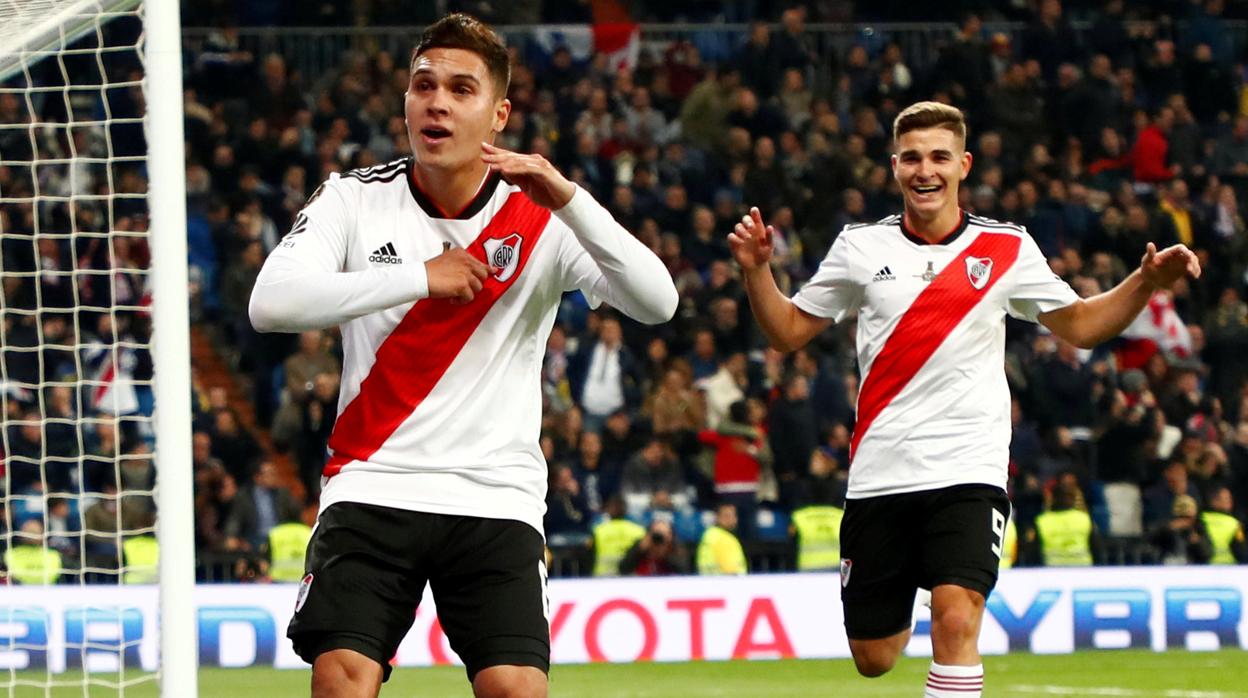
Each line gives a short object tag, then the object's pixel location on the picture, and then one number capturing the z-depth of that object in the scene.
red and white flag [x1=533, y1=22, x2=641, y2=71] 19.78
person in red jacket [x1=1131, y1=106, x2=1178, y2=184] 19.25
